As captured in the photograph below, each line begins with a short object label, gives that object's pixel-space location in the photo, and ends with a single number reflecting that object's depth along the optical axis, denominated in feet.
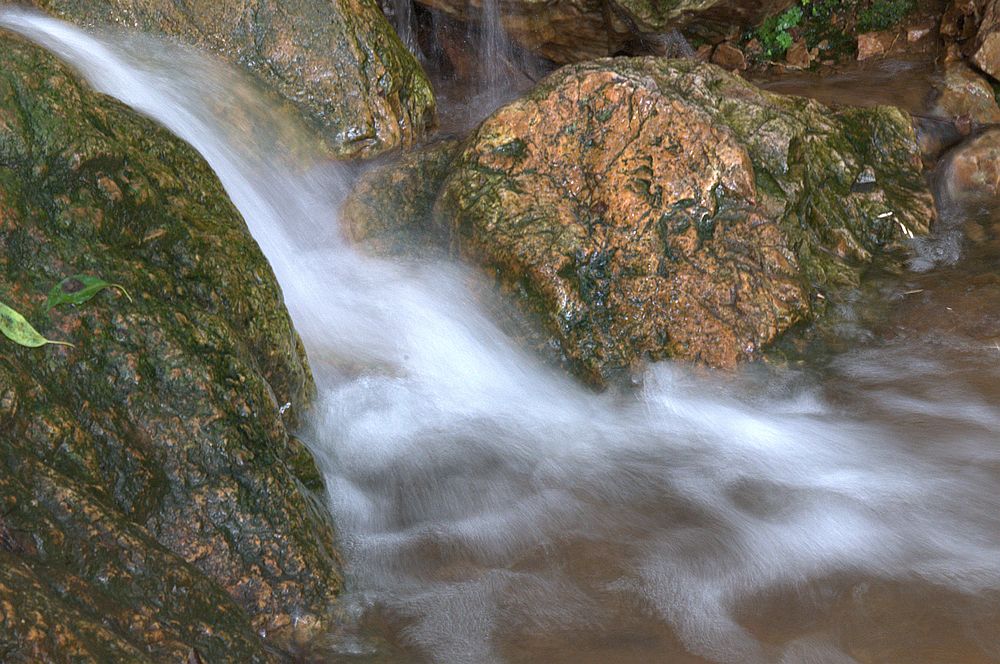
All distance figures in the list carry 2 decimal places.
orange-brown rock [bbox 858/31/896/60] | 27.48
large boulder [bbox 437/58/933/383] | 15.64
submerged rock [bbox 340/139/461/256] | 18.03
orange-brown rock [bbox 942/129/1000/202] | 20.88
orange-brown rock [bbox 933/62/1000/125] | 23.79
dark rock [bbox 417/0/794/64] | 24.32
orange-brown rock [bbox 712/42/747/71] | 27.94
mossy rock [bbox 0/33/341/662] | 8.45
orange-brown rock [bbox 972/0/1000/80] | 24.75
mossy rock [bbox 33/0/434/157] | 19.22
